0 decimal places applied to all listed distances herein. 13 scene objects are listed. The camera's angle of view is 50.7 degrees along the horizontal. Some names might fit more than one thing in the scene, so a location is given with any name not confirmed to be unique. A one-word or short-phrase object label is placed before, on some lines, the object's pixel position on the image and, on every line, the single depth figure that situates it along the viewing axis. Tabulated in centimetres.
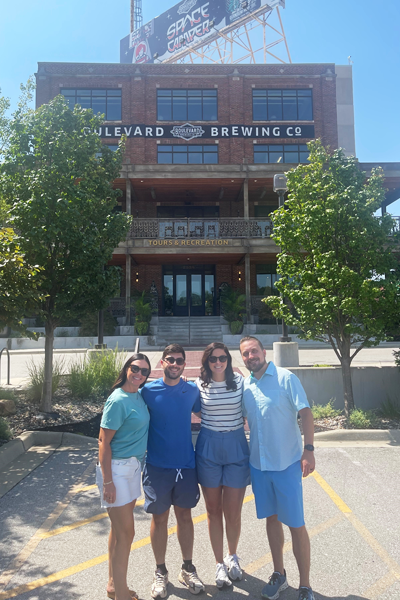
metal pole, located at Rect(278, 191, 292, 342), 1080
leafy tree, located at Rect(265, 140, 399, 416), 727
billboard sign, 3344
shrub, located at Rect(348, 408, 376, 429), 698
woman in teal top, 273
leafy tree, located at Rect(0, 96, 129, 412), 703
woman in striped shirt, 304
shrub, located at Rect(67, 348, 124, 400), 879
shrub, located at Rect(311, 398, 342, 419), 759
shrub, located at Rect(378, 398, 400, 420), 759
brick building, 2441
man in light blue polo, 286
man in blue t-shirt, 297
